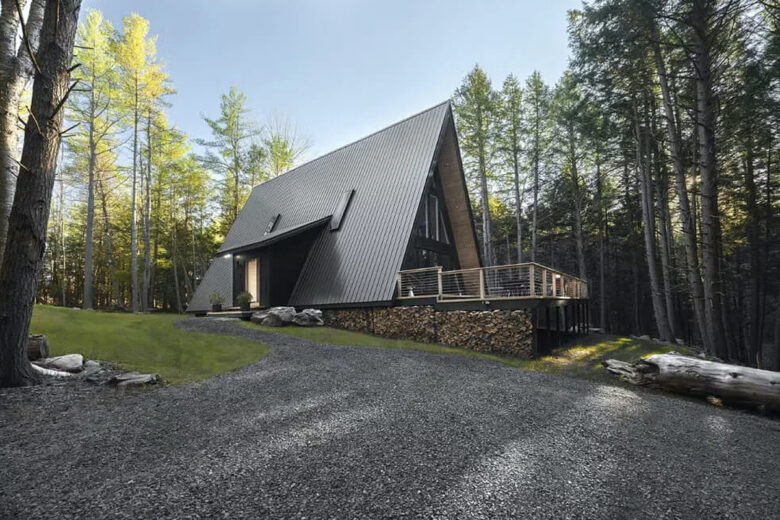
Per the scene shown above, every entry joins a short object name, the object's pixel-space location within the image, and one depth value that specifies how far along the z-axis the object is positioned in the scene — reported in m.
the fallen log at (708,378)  4.96
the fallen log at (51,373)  4.40
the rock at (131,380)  4.49
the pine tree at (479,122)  17.48
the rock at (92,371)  4.55
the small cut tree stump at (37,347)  4.91
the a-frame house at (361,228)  10.71
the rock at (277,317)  10.14
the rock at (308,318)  10.33
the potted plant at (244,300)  12.13
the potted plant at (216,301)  13.67
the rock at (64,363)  4.77
